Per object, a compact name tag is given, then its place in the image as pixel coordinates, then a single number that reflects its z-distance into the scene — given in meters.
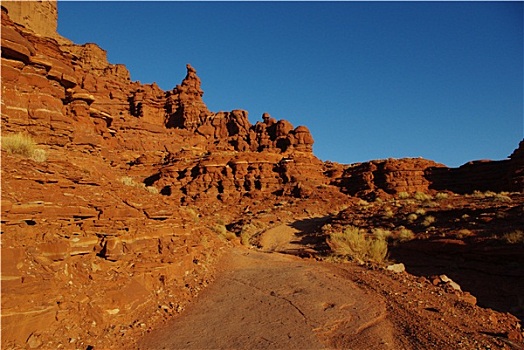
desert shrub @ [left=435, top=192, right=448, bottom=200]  28.62
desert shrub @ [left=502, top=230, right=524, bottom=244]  12.31
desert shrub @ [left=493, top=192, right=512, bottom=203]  19.58
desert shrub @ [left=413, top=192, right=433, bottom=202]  29.75
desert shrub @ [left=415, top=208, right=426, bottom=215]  19.97
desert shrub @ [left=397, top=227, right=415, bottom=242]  16.50
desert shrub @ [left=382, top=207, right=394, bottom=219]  21.62
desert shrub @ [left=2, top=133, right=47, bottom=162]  7.21
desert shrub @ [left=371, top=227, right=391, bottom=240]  17.41
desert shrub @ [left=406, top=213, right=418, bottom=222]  19.37
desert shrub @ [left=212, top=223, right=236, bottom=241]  18.97
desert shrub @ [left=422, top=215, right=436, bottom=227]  17.77
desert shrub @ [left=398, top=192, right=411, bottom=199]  36.16
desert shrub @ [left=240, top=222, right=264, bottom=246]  26.49
